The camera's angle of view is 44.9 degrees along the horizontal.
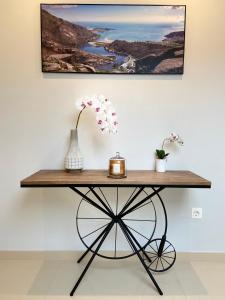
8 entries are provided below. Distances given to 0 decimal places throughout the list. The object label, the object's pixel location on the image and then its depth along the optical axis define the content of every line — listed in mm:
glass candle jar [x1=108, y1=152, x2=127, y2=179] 2045
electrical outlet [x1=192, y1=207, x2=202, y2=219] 2420
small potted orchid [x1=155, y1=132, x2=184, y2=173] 2287
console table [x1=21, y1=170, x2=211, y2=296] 2377
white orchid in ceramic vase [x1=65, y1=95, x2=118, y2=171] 2146
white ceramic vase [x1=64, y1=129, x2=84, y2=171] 2191
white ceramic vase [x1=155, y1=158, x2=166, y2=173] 2289
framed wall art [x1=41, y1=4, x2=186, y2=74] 2260
